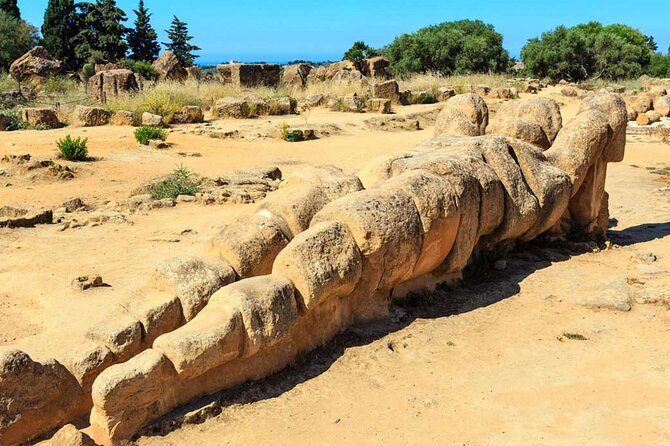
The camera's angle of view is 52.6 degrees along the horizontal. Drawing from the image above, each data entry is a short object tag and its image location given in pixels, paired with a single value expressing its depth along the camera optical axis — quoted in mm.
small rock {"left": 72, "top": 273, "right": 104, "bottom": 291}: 7156
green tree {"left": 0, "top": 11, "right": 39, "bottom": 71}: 35344
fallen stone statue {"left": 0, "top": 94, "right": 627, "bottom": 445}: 4578
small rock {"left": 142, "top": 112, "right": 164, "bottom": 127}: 17922
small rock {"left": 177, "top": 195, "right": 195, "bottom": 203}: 11188
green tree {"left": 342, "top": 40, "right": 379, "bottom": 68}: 31469
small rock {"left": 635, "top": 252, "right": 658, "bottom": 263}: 8104
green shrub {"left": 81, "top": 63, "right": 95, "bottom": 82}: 31652
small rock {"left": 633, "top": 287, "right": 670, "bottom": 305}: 6873
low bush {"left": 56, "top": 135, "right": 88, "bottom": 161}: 13602
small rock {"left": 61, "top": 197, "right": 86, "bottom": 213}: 10719
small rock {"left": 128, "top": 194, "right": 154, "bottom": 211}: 10688
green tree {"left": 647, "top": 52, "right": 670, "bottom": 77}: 43531
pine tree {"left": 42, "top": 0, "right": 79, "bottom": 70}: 41750
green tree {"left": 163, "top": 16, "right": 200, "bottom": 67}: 49906
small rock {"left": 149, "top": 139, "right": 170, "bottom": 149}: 15461
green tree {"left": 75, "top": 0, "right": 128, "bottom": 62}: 41156
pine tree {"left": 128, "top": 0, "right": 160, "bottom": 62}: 44375
